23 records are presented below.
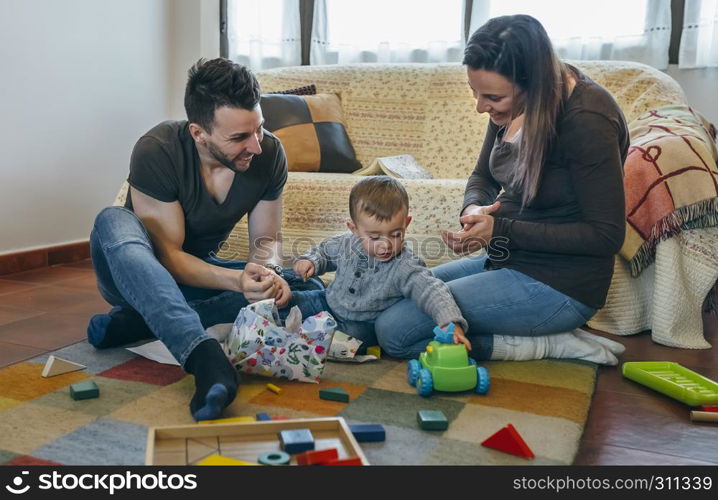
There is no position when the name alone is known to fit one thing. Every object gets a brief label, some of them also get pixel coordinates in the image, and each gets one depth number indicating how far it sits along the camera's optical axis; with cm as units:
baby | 165
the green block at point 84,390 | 142
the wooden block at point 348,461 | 102
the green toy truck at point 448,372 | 148
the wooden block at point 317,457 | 103
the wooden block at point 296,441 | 106
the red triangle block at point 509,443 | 120
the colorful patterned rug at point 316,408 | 120
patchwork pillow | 281
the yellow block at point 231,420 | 123
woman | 154
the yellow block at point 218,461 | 100
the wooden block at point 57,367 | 157
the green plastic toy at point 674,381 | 145
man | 151
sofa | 208
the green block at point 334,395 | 144
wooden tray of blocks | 103
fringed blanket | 198
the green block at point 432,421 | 129
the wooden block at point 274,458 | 103
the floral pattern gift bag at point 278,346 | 153
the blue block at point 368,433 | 123
